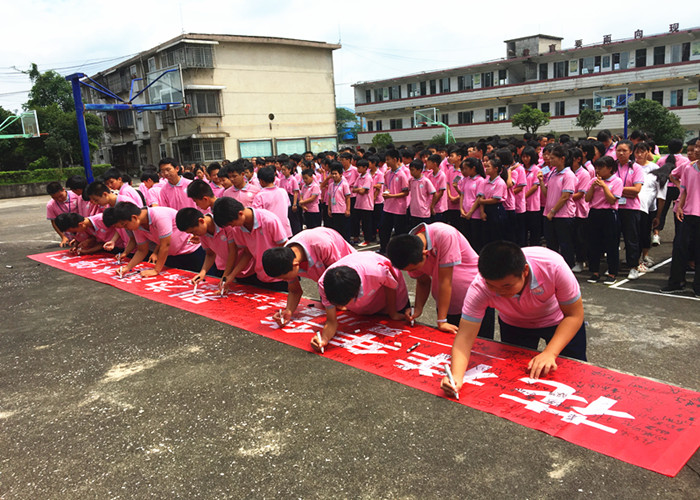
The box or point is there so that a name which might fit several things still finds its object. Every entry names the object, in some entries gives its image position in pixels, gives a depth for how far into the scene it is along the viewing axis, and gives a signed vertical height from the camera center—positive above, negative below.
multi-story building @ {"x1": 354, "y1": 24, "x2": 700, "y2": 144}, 28.92 +4.52
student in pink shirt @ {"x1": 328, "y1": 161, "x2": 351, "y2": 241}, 8.91 -0.59
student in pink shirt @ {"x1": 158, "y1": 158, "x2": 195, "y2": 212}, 7.21 -0.18
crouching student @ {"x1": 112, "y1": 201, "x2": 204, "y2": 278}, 5.48 -0.74
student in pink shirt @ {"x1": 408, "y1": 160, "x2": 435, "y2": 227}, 7.81 -0.51
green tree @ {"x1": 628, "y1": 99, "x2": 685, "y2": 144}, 25.72 +1.34
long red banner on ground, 2.28 -1.27
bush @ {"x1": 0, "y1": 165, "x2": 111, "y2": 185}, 25.64 +0.44
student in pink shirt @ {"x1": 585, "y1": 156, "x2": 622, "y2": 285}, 5.79 -0.79
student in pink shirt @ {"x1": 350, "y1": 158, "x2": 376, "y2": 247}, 9.04 -0.59
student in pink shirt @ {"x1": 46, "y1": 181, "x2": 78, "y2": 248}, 7.96 -0.33
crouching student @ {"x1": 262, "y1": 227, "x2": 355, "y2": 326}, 3.43 -0.65
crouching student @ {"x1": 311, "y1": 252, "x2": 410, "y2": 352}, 3.12 -0.83
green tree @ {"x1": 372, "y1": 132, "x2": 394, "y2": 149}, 40.34 +1.83
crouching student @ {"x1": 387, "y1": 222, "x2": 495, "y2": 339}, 3.13 -0.71
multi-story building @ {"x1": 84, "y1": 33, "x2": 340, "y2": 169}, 28.59 +4.35
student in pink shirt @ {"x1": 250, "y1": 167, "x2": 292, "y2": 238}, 6.38 -0.35
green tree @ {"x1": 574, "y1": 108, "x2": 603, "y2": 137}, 29.48 +1.84
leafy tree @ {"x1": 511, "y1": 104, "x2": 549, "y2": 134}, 31.45 +2.21
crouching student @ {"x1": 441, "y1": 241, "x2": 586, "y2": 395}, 2.43 -0.76
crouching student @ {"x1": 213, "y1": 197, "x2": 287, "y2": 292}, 4.34 -0.56
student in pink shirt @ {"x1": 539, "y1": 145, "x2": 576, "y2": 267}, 6.12 -0.59
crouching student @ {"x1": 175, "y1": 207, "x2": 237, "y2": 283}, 4.70 -0.66
